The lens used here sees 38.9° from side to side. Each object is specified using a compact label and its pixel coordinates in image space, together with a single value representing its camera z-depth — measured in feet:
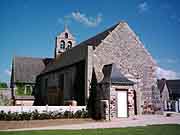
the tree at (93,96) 81.40
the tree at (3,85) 180.38
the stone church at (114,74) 77.41
